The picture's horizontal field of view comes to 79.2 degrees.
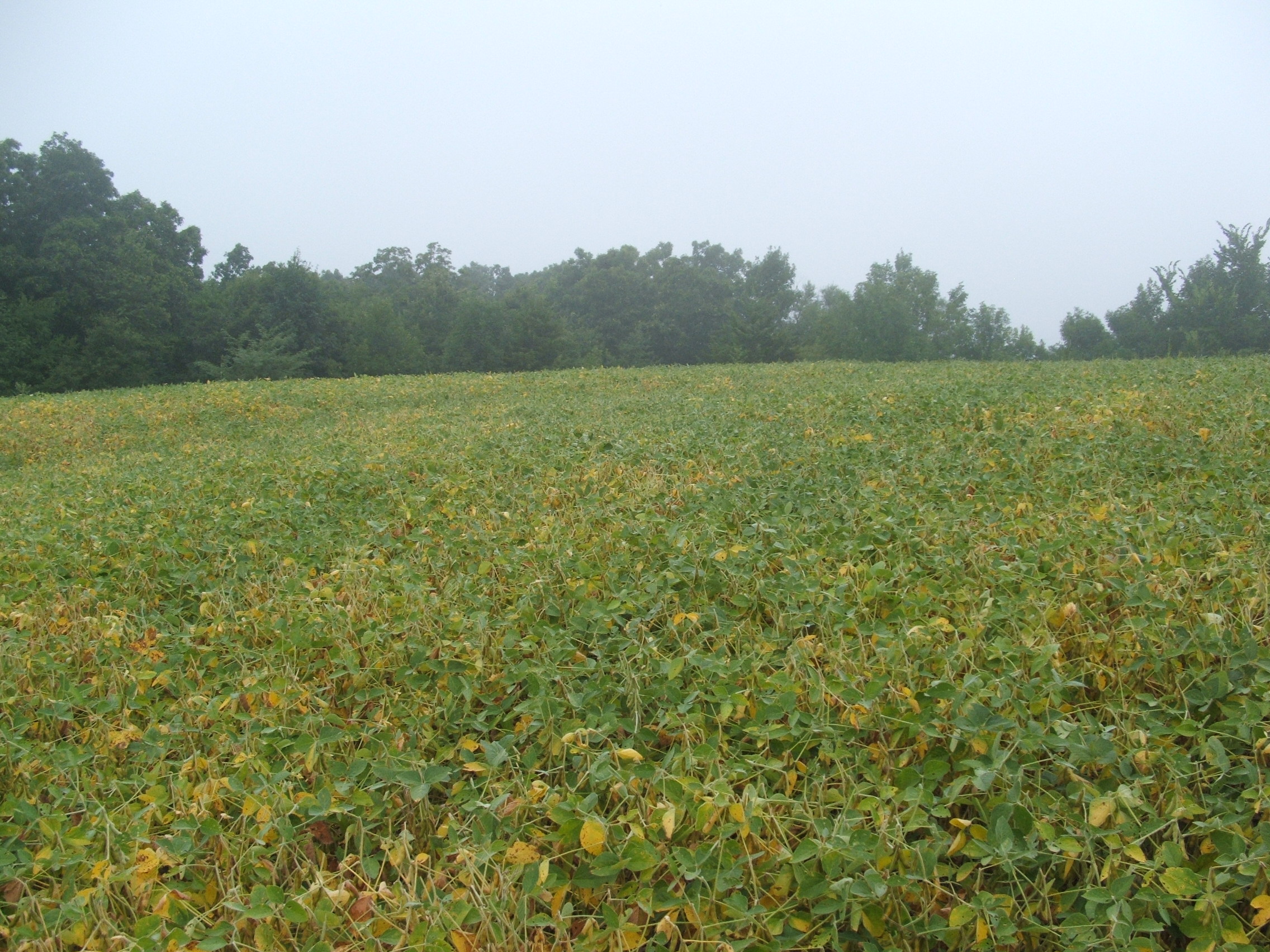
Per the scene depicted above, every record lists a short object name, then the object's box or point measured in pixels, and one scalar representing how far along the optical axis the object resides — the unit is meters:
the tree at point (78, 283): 27.55
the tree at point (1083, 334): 36.50
